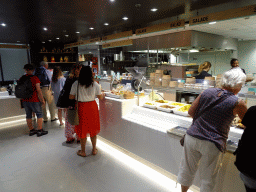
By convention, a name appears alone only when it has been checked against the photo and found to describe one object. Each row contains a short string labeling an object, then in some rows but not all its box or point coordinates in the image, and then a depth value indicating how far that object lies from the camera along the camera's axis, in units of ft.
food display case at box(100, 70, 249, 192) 6.47
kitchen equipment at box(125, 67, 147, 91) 11.52
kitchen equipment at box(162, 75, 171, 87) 12.03
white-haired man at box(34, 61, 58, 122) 15.60
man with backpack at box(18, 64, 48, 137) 12.43
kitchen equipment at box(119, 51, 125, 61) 31.69
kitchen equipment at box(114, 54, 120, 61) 31.73
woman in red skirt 9.46
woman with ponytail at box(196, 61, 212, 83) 14.10
